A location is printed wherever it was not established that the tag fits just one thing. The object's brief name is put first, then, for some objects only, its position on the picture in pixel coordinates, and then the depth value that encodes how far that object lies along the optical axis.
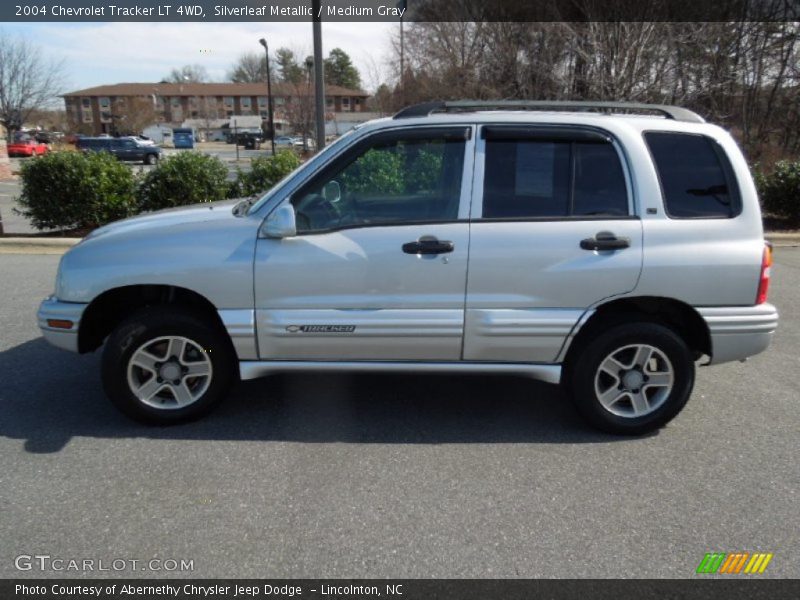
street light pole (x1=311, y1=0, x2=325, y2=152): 9.19
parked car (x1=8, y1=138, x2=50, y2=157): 41.84
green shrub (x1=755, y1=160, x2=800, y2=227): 10.62
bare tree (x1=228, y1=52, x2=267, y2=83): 92.25
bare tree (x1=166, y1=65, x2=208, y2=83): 102.07
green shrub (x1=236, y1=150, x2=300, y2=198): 10.18
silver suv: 3.53
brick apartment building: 94.94
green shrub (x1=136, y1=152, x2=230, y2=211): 10.08
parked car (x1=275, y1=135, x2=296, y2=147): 56.89
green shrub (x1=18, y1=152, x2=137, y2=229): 9.83
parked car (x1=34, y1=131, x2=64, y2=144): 51.66
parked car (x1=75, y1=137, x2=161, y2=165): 38.06
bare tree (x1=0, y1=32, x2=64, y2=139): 43.19
